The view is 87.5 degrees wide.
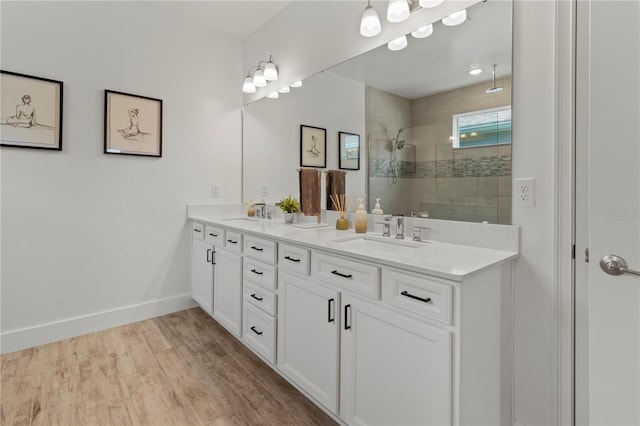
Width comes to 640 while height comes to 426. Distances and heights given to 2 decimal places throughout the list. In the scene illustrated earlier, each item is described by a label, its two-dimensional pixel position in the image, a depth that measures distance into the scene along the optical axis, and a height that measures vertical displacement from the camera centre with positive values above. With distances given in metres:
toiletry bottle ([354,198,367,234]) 2.04 -0.04
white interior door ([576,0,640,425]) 1.08 +0.03
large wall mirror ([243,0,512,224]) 1.50 +0.53
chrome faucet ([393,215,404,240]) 1.84 -0.08
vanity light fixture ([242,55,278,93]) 2.83 +1.21
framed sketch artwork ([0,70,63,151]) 2.22 +0.69
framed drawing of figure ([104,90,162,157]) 2.63 +0.72
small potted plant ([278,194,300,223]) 2.61 +0.04
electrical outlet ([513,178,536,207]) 1.39 +0.10
